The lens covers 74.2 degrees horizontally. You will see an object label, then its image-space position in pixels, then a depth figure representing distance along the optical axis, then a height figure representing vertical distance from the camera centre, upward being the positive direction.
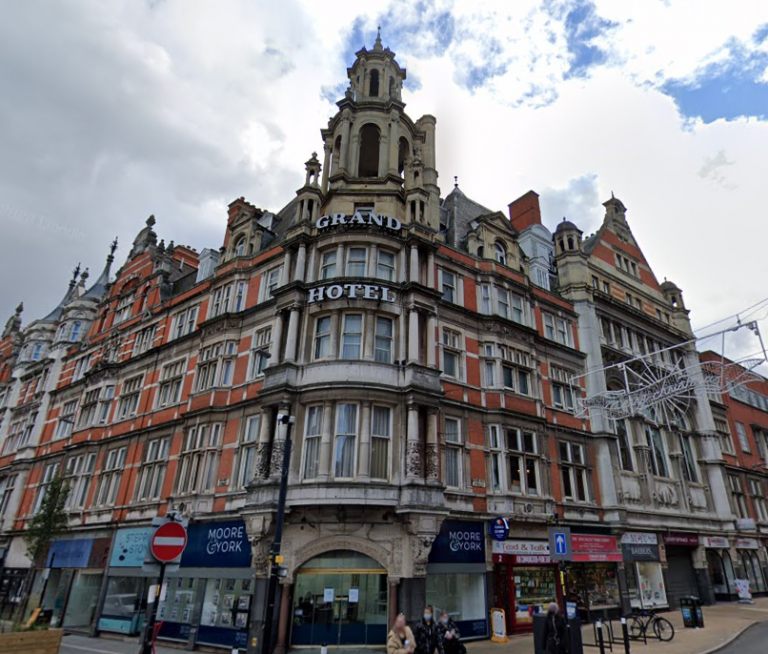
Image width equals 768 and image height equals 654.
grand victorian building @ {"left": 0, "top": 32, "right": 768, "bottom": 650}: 18.48 +6.68
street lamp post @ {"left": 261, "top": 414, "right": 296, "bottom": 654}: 14.81 +0.64
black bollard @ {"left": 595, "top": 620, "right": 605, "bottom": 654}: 14.03 -1.12
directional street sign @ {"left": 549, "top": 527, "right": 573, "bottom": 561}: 15.20 +1.25
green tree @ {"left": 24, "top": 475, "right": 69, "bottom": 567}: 26.88 +2.53
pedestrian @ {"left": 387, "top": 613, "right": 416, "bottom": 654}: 10.79 -1.06
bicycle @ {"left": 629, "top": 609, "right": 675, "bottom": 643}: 17.94 -1.21
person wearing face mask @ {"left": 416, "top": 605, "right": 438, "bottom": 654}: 13.04 -1.16
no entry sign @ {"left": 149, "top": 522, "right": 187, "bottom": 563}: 9.28 +0.61
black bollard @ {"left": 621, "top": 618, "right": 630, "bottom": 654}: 13.76 -1.09
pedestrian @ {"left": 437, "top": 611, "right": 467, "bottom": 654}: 14.59 -1.32
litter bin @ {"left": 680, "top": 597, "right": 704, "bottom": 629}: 20.55 -0.72
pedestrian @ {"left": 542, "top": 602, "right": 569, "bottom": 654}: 12.67 -0.96
